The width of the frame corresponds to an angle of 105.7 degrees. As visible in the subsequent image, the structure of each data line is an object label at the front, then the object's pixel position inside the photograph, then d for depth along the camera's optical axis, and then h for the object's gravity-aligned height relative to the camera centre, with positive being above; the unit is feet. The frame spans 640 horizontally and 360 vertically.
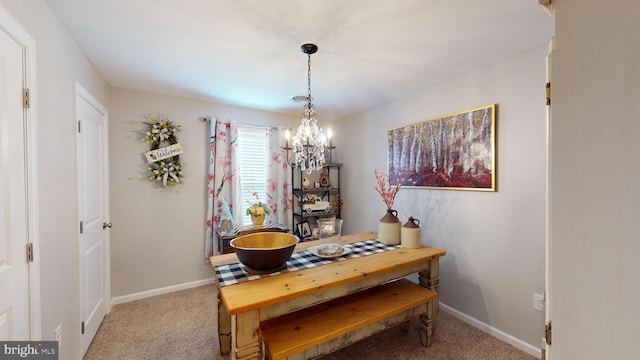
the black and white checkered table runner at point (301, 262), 4.93 -1.99
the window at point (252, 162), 11.17 +0.76
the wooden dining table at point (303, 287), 4.14 -2.10
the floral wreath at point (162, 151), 9.16 +1.10
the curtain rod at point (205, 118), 10.21 +2.56
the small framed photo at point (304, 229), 12.11 -2.61
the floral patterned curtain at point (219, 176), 10.19 +0.12
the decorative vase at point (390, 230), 7.15 -1.59
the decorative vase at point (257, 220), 10.43 -1.79
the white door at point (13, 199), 3.46 -0.28
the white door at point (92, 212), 6.31 -0.94
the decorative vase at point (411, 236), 6.79 -1.67
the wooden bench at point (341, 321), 4.62 -3.10
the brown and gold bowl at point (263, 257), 4.91 -1.62
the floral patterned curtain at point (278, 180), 11.76 -0.09
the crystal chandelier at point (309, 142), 7.06 +1.06
